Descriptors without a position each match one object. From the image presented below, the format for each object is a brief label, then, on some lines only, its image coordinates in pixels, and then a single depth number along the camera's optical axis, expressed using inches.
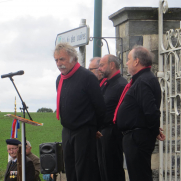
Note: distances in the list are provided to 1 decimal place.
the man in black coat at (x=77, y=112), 334.0
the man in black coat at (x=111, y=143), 381.1
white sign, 488.1
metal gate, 428.1
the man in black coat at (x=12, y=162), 491.5
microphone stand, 333.7
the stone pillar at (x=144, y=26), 474.0
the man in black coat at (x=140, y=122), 311.1
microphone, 360.4
